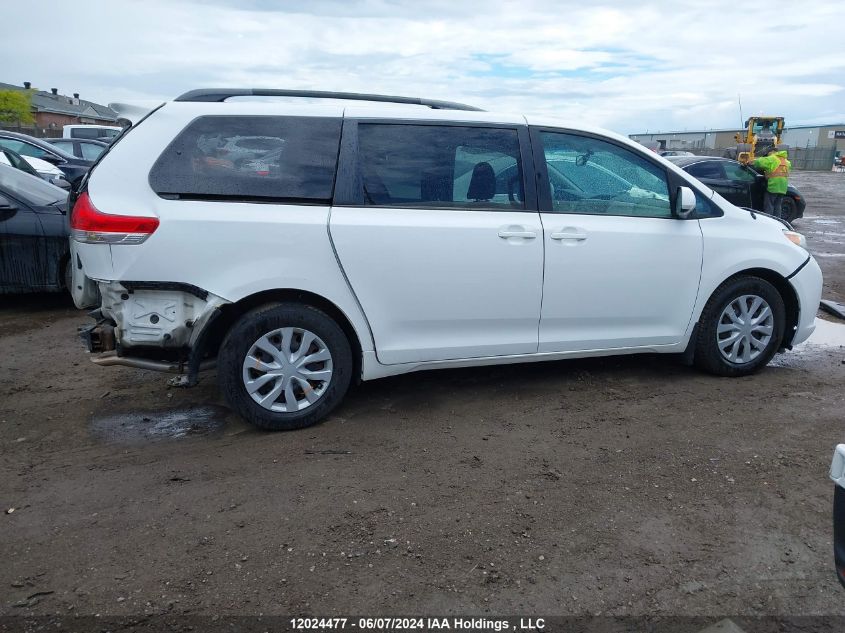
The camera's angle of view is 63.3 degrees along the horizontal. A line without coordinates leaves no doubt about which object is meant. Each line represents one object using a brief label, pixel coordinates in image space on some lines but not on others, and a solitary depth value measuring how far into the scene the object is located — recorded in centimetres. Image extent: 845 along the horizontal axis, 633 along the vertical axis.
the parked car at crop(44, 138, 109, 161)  1623
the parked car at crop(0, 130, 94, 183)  1315
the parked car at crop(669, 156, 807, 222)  1405
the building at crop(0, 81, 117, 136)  5853
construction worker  1344
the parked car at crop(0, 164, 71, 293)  667
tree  5206
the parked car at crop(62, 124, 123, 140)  2189
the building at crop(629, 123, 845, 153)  6944
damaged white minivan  385
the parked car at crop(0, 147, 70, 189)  1015
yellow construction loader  2979
